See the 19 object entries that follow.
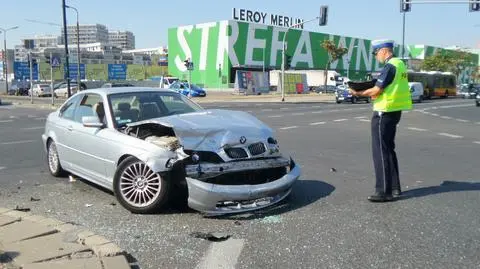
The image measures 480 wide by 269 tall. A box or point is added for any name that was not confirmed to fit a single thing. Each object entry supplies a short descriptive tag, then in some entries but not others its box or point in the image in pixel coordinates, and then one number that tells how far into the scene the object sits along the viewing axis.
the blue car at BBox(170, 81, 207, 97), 48.16
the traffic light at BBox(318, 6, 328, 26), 33.69
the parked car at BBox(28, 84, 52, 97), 56.44
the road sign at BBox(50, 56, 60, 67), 29.30
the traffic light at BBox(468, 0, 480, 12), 27.32
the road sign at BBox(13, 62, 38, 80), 71.22
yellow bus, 50.78
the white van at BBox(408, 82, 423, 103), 43.00
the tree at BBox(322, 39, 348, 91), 78.25
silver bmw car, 5.34
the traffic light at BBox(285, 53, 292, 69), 45.48
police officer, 6.01
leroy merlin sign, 77.06
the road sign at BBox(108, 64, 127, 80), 83.38
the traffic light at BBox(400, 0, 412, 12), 28.71
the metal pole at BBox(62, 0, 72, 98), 28.98
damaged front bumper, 5.23
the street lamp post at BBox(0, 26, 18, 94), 59.86
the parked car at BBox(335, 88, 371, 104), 40.67
